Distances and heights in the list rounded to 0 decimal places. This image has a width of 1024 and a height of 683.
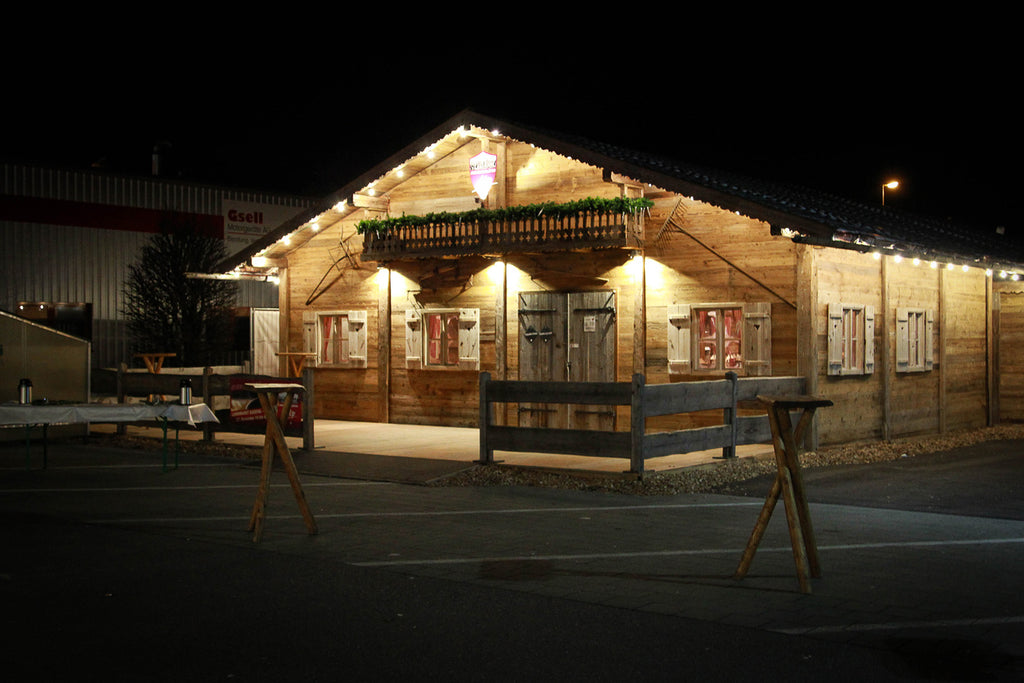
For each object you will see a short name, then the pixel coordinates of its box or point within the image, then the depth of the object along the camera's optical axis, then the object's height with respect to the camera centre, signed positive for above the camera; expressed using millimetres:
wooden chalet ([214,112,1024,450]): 15430 +1180
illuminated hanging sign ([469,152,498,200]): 17875 +3170
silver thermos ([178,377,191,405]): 12969 -437
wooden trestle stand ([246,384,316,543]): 8828 -874
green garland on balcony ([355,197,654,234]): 16047 +2372
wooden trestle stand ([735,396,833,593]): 7152 -837
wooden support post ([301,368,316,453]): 14836 -737
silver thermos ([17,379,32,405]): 12828 -413
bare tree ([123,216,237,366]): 26188 +1520
